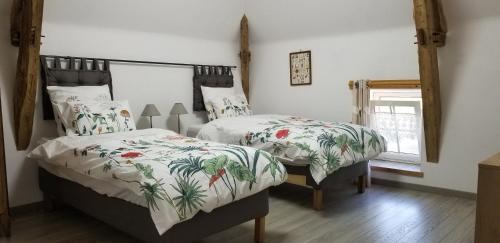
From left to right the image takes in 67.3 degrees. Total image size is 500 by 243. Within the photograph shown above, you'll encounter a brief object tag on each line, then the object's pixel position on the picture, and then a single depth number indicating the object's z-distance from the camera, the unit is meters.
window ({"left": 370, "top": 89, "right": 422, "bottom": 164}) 3.93
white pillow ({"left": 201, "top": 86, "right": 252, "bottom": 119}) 4.31
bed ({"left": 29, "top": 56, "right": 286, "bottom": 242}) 1.95
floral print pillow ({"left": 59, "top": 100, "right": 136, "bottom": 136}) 3.00
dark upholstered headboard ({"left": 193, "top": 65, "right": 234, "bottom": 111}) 4.46
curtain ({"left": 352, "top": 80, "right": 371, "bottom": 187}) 4.00
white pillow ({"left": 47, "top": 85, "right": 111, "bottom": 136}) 3.07
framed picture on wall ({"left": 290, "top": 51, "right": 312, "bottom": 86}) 4.52
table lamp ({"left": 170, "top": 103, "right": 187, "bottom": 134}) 4.05
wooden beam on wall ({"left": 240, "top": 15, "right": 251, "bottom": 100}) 4.84
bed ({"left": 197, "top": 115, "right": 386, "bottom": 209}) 3.06
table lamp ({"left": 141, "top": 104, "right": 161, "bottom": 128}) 3.77
